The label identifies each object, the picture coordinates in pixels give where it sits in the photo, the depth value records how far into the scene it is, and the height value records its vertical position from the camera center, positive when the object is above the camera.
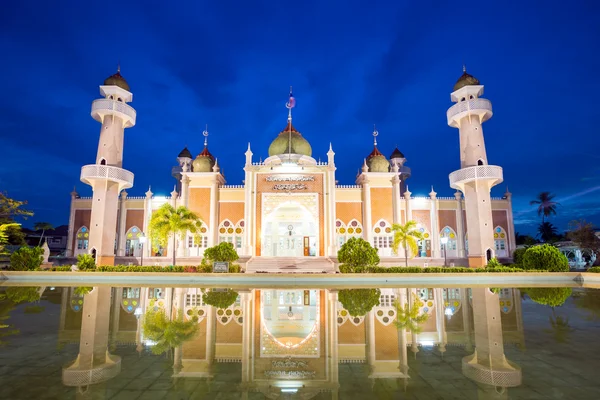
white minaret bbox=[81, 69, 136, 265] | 23.20 +5.81
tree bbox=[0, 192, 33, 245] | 22.37 +2.92
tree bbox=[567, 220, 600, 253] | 26.23 +1.50
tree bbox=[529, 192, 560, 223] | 49.16 +7.09
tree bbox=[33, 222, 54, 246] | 43.06 +3.88
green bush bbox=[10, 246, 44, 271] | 19.42 -0.03
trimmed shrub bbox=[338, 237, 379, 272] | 18.50 +0.08
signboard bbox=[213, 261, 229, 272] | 18.22 -0.40
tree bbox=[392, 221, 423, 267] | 22.64 +1.33
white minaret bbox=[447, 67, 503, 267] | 23.44 +5.72
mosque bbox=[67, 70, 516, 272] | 24.00 +4.06
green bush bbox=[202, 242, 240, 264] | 19.12 +0.25
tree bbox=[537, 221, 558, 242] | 47.28 +3.39
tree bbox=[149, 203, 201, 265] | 22.14 +2.13
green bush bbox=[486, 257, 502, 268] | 20.50 -0.39
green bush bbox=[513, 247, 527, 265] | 21.72 +0.06
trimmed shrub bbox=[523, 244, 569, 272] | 18.83 -0.11
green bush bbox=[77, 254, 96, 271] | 20.31 -0.21
